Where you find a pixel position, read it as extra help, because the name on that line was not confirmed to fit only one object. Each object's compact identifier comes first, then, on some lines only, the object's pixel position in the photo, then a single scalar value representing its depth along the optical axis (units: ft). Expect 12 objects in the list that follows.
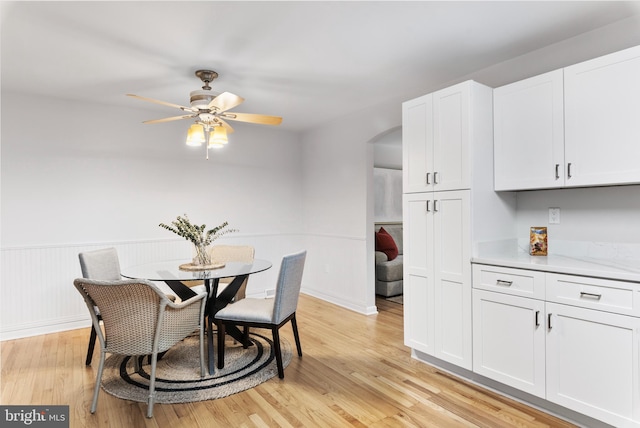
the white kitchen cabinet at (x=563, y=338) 6.03
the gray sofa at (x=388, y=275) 16.21
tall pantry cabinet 8.32
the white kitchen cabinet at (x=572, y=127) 6.72
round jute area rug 7.85
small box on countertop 8.44
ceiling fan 9.25
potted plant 9.80
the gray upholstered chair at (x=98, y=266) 9.45
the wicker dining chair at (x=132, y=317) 6.78
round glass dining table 8.64
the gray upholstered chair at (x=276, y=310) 8.51
